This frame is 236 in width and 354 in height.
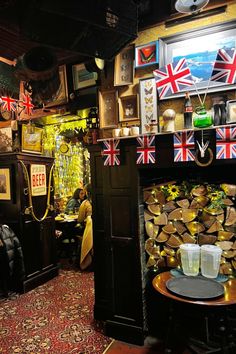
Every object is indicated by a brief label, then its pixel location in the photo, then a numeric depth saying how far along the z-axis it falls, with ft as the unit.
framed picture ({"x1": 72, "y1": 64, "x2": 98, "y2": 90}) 12.07
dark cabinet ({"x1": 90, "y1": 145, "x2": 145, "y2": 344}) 9.07
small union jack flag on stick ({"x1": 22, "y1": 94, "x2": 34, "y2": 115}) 13.91
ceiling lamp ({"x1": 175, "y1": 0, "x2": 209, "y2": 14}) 7.15
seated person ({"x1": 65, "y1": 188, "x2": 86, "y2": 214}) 20.61
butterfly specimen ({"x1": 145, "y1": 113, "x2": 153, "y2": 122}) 9.27
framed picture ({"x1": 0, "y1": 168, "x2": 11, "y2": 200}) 13.65
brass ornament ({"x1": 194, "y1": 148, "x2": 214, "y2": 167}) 7.79
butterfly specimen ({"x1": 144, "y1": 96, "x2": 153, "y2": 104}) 9.25
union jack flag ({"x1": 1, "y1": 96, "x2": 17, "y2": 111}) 13.05
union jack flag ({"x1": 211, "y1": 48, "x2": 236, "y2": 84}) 7.74
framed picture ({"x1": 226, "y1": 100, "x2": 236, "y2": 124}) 8.02
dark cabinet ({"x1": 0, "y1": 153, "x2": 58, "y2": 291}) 13.50
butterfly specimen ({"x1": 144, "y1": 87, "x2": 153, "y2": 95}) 9.23
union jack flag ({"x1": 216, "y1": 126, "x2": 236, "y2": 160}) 7.50
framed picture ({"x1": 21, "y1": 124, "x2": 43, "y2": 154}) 13.89
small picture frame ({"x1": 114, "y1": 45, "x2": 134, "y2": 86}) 9.60
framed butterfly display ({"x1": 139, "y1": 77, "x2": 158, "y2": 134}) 9.20
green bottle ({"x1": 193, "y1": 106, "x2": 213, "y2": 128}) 7.81
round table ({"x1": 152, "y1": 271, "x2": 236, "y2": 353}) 6.72
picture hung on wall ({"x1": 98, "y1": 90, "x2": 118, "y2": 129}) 10.09
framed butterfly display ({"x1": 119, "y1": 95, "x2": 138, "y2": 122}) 9.66
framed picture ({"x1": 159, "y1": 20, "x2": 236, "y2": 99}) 8.21
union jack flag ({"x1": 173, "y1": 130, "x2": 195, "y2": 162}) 8.03
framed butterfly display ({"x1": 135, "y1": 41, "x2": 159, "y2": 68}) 9.14
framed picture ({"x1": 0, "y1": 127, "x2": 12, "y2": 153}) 15.15
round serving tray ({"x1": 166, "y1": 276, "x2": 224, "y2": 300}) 7.07
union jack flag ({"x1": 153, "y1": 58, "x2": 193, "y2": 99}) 8.36
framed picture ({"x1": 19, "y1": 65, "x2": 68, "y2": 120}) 12.53
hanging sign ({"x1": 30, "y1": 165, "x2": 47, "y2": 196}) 14.23
